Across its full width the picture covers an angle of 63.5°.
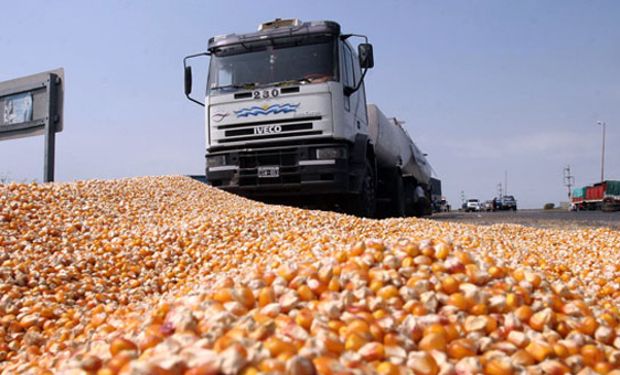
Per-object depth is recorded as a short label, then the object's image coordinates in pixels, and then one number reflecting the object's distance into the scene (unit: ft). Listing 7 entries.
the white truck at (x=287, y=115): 26.45
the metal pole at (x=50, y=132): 35.86
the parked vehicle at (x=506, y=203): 159.33
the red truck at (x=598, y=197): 112.27
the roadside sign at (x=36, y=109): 36.22
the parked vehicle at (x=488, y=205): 167.53
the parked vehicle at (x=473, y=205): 175.32
